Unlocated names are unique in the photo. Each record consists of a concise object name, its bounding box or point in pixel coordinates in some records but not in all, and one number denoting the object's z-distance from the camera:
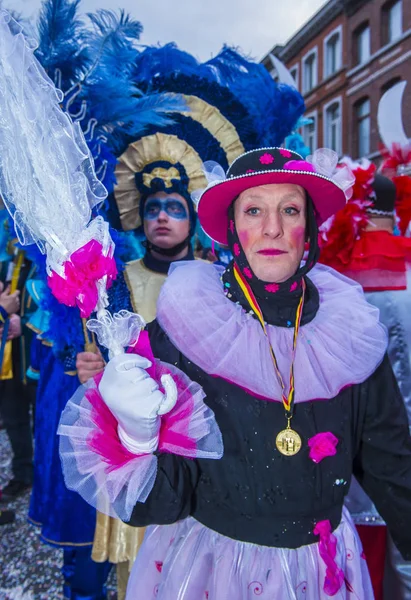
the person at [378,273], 2.34
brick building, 14.38
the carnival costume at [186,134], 2.71
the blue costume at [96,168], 2.01
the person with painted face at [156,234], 2.58
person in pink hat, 1.23
